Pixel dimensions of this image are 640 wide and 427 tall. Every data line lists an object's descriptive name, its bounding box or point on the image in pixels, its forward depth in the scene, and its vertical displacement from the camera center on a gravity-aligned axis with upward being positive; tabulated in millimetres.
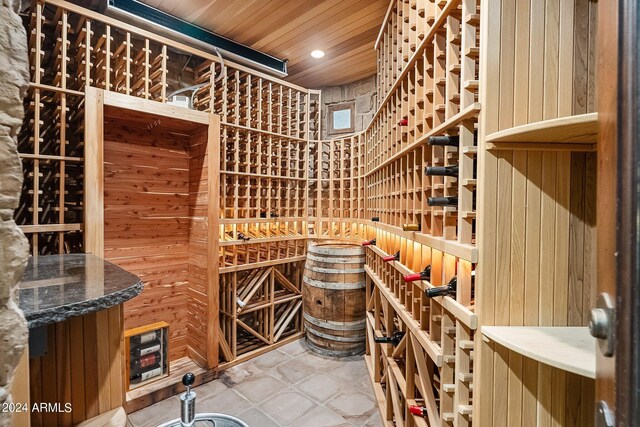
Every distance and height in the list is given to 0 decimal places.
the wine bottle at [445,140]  1127 +249
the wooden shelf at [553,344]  719 -373
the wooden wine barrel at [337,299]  2930 -887
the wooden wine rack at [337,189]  3447 +222
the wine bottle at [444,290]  1166 -317
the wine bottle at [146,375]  2416 -1356
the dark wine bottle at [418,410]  1508 -1010
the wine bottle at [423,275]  1430 -318
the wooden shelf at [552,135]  758 +206
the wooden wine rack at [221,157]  2055 +441
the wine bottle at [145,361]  2424 -1251
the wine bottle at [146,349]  2443 -1153
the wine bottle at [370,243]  2699 -317
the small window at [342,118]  4086 +1219
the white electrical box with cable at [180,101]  2564 +898
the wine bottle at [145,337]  2436 -1060
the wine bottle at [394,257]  1927 -319
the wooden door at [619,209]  389 -2
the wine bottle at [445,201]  1155 +24
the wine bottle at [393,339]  2076 -907
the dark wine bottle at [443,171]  1142 +137
